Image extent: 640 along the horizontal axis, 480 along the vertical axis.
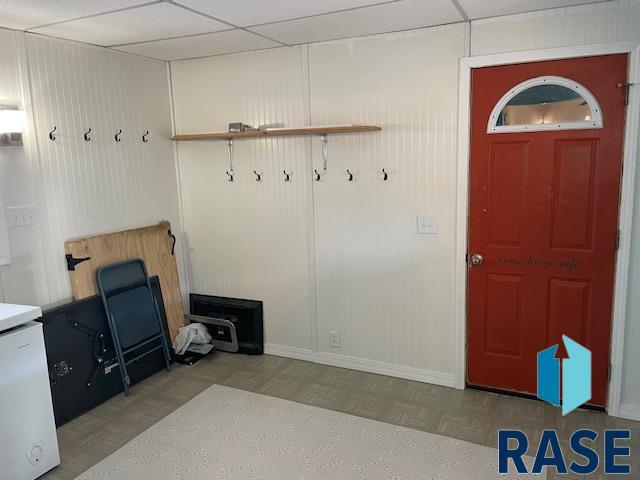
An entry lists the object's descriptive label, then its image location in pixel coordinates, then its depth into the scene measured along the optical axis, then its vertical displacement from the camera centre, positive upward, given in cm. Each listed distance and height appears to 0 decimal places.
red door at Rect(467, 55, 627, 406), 277 -41
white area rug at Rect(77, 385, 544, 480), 253 -155
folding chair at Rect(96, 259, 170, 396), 338 -99
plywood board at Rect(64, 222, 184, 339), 329 -61
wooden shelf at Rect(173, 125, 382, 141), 323 +25
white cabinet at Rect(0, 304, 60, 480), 236 -111
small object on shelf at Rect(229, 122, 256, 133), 357 +31
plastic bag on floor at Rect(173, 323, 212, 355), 394 -133
